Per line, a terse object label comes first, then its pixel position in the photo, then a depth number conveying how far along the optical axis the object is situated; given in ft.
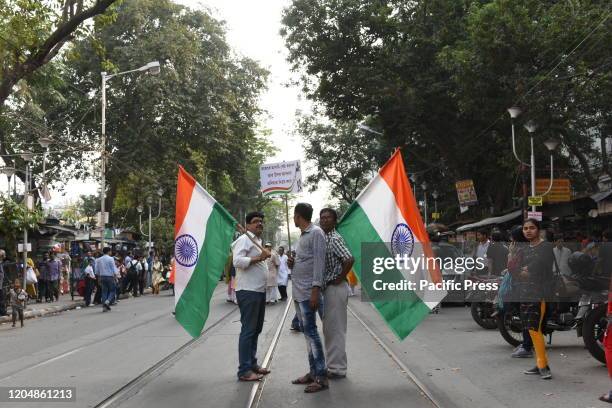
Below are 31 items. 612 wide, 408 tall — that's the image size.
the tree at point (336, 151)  168.55
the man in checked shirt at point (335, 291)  23.94
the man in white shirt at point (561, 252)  39.94
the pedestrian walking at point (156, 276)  92.99
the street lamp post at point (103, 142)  86.07
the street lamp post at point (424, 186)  130.72
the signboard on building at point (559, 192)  78.28
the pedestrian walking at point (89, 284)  70.16
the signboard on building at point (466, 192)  94.73
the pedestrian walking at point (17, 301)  49.95
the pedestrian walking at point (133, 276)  86.79
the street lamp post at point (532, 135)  69.92
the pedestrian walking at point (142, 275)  91.56
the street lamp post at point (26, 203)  66.28
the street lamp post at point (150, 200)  113.19
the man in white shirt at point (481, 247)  49.30
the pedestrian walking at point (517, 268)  27.22
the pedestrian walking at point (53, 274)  74.84
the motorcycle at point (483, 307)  38.83
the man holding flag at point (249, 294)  24.30
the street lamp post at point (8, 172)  81.69
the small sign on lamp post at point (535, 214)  64.95
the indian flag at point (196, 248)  26.27
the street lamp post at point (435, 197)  134.92
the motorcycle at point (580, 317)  26.91
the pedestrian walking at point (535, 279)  25.67
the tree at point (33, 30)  45.06
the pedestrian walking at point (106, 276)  61.57
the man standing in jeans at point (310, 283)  22.89
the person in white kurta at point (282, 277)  69.32
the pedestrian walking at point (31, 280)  69.56
